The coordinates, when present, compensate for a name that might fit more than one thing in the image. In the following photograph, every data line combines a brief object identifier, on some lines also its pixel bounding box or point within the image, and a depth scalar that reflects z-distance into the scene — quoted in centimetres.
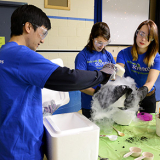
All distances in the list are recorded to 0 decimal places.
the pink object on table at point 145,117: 153
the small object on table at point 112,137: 119
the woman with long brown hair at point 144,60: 171
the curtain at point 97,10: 388
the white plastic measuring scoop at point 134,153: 100
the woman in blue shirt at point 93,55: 165
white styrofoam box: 84
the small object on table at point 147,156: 96
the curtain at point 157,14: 468
